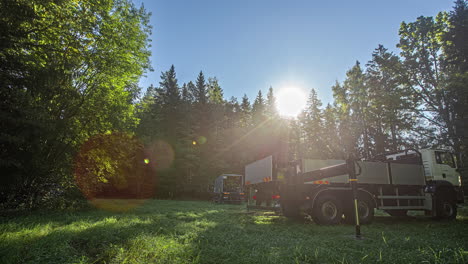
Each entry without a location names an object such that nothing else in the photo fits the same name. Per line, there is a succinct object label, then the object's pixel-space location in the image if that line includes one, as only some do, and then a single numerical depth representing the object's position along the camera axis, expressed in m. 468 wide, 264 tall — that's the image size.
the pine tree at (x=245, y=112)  42.97
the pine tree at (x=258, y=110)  41.22
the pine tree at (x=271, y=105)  42.78
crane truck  8.25
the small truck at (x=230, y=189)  26.05
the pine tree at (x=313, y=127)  38.88
